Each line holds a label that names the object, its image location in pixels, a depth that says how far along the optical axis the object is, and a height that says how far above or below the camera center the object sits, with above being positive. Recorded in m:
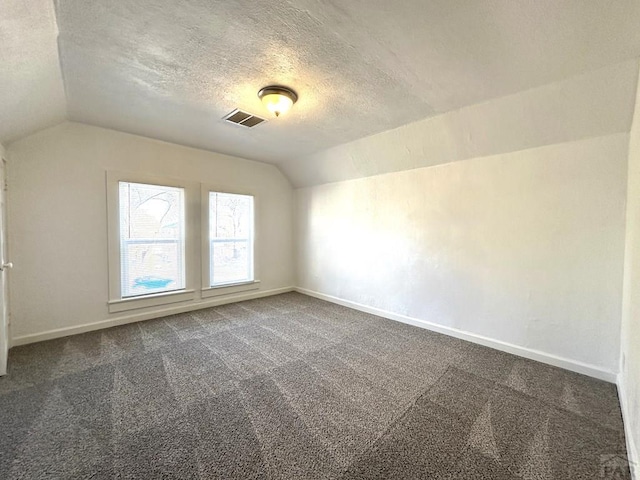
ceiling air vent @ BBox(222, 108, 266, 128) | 2.87 +1.30
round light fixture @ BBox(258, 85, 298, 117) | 2.31 +1.22
